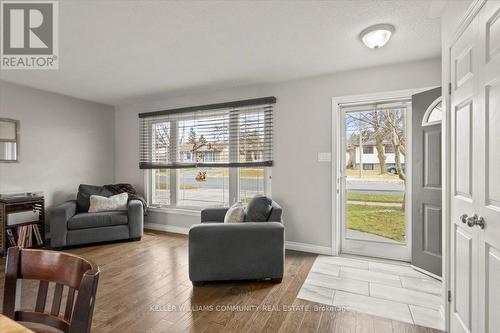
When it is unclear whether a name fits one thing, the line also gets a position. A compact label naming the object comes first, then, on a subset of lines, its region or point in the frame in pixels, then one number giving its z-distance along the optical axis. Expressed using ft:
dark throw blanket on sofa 14.26
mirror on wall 11.50
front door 8.66
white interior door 3.86
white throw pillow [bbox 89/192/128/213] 13.05
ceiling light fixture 7.28
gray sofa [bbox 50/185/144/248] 11.57
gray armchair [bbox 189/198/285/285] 7.97
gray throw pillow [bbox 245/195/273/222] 8.89
